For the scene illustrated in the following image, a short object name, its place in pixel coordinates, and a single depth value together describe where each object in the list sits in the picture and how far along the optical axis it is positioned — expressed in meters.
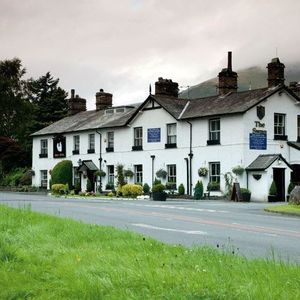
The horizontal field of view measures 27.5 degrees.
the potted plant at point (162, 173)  49.12
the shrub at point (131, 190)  45.94
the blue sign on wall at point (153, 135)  50.44
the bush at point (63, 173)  58.78
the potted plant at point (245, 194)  41.44
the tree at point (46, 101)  83.06
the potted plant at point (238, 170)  42.94
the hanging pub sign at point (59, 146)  61.22
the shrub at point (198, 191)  44.03
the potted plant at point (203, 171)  45.72
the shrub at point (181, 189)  47.03
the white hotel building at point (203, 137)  43.78
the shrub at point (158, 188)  42.06
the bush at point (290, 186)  43.66
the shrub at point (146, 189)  49.47
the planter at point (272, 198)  41.94
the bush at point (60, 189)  53.25
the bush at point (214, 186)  44.86
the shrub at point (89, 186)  55.84
